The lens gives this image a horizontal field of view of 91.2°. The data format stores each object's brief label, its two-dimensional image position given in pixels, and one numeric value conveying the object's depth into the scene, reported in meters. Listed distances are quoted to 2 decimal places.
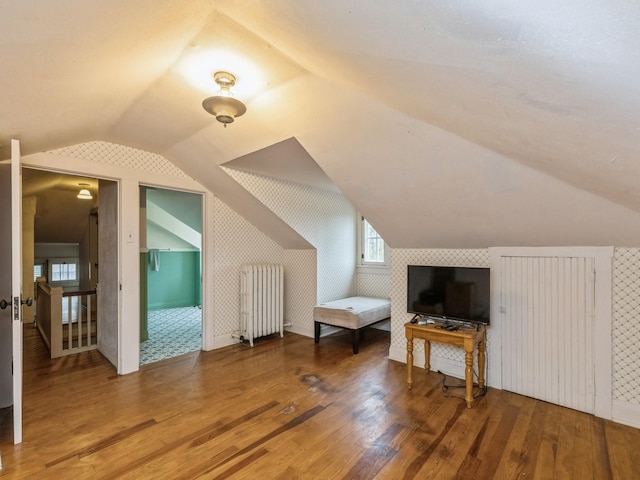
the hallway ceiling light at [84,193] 4.47
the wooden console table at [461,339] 2.68
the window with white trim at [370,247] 5.13
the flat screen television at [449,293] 2.84
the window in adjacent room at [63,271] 7.30
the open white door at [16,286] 2.04
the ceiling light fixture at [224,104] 1.90
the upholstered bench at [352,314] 3.94
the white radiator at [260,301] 4.23
